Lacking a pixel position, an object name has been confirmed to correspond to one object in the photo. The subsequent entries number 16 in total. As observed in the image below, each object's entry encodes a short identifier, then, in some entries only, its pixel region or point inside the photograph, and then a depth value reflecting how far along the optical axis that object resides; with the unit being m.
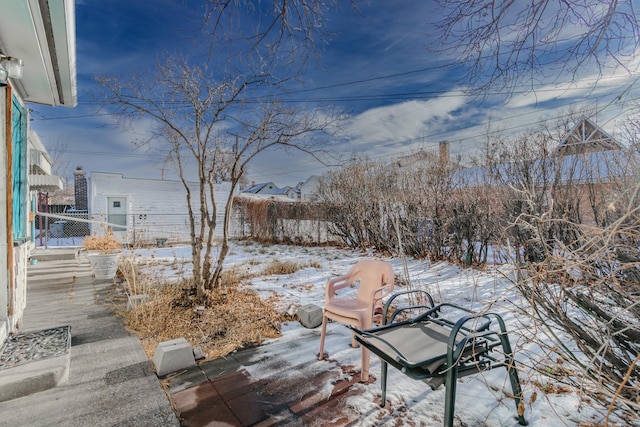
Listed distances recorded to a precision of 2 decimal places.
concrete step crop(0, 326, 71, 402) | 2.01
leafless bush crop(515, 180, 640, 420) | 1.33
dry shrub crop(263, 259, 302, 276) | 6.38
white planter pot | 5.27
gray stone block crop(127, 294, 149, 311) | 3.49
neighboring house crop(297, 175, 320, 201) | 32.07
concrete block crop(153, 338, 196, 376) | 2.35
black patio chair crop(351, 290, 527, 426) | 1.56
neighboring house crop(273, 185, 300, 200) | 34.62
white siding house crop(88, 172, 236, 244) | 11.48
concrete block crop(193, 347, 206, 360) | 2.60
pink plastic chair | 2.34
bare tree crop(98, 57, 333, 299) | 3.89
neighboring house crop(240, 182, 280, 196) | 36.96
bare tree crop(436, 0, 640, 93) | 2.10
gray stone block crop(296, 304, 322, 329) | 3.37
